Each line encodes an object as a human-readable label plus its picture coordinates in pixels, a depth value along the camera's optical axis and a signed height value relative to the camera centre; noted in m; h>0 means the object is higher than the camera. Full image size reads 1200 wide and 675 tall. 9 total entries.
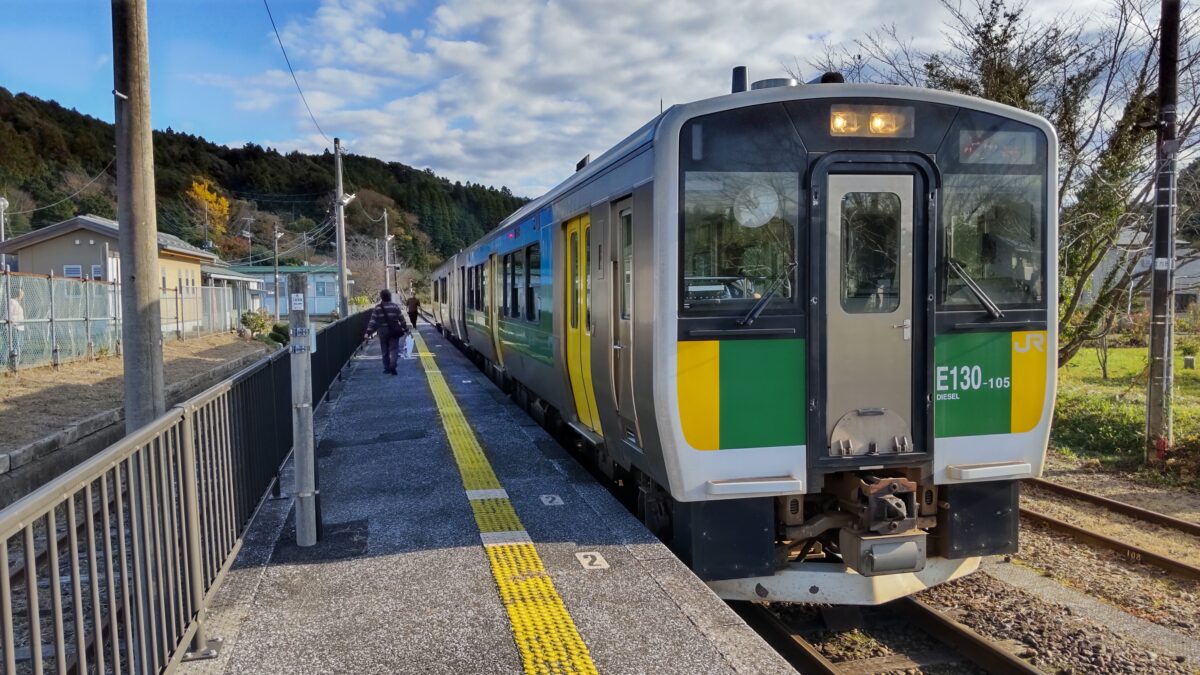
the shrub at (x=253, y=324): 28.97 -0.71
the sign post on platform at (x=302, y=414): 5.04 -0.67
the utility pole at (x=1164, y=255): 8.94 +0.38
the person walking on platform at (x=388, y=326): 14.71 -0.44
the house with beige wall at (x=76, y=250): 28.16 +1.91
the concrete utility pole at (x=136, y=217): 5.27 +0.56
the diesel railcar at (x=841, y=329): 4.58 -0.19
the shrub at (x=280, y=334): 27.05 -1.03
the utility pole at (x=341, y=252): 25.42 +1.54
